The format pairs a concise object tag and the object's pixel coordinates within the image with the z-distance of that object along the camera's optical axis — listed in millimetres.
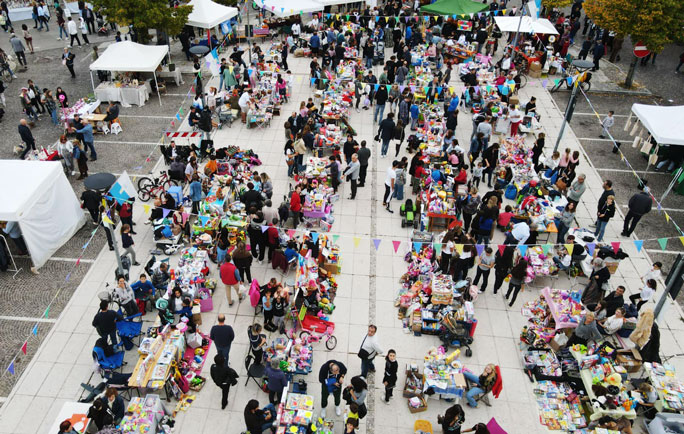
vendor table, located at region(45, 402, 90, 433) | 9539
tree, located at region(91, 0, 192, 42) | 23097
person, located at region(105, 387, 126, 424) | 9695
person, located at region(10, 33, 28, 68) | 24688
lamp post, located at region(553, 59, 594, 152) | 25281
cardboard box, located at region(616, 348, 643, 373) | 11648
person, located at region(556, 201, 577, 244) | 14697
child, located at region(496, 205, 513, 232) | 15453
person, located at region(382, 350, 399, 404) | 10260
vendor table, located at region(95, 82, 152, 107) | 22469
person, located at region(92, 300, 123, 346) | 11078
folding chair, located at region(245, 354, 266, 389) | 10953
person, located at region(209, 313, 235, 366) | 10922
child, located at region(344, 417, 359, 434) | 9000
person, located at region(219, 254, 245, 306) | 12492
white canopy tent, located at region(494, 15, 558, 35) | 25906
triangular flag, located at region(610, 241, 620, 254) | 13538
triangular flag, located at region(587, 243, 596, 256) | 13719
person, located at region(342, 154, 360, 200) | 16609
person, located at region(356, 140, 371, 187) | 16906
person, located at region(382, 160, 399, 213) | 16281
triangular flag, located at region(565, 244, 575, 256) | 13620
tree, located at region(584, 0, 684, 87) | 22234
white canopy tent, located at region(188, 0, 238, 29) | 25500
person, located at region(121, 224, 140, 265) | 13398
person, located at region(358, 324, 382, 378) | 10561
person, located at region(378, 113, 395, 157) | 18469
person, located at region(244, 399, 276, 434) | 9258
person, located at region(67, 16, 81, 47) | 27619
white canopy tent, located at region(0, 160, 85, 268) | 13422
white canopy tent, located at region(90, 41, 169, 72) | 21734
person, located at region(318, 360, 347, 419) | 10016
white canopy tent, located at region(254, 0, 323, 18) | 26562
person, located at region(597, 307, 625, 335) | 11742
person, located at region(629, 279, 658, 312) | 12578
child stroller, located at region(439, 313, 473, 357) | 12156
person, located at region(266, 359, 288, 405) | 10289
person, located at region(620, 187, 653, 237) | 15047
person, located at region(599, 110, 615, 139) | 20062
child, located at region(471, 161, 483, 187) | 17141
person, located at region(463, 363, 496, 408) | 10586
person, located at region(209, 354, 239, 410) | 10047
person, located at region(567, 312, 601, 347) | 11516
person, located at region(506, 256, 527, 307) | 12602
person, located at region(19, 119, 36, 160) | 18094
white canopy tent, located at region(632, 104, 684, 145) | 16859
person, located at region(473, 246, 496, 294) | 13055
